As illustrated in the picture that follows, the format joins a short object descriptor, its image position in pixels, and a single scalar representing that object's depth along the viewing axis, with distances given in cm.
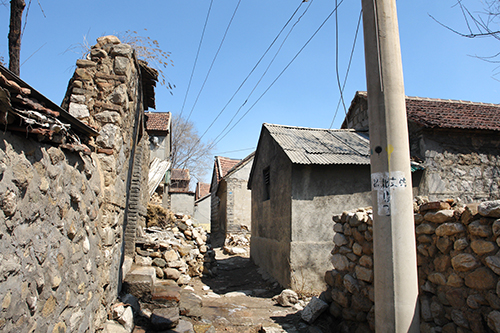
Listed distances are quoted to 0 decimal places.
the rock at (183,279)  732
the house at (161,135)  1794
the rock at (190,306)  482
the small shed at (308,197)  683
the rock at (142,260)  663
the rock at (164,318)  403
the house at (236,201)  1603
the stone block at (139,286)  471
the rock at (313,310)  480
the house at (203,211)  2803
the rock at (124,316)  381
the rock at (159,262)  709
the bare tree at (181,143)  2930
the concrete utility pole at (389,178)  247
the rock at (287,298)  604
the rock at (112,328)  351
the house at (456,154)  855
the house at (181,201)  2053
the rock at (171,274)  715
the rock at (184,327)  408
